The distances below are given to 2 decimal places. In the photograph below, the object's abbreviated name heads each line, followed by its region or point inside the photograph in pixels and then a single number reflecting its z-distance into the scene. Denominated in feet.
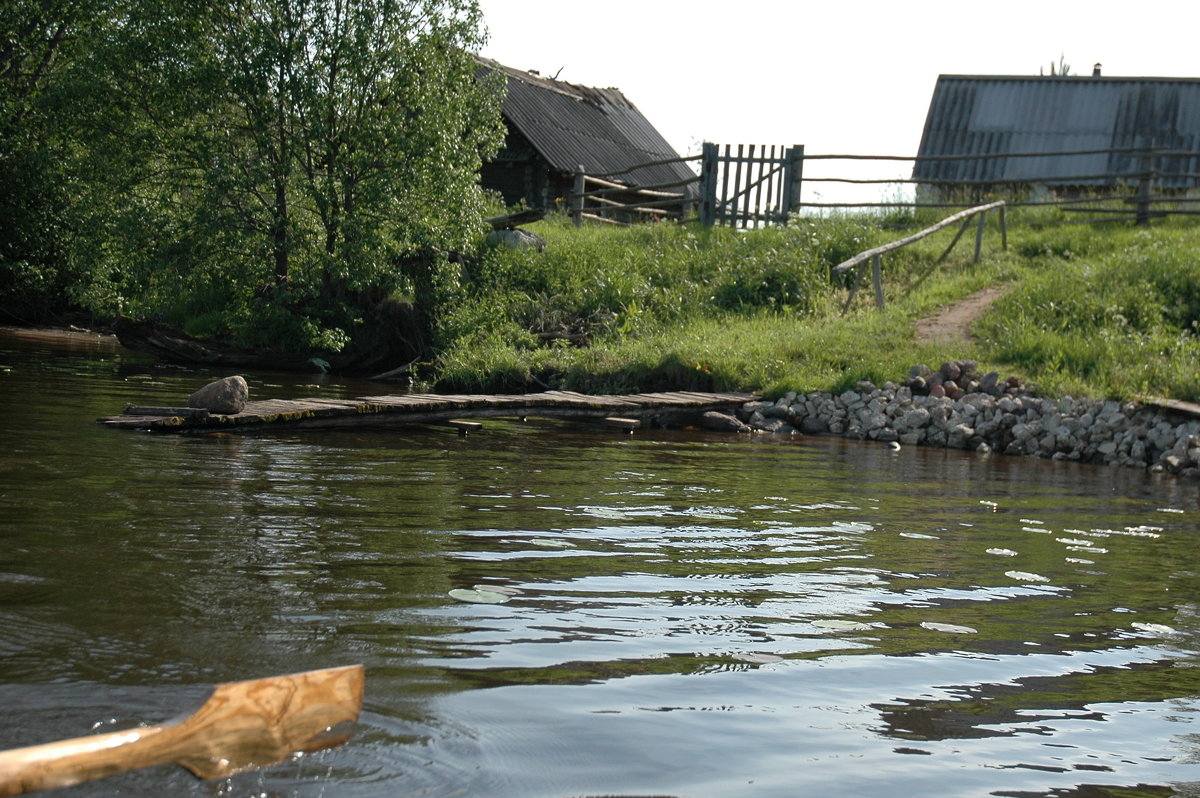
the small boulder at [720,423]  41.37
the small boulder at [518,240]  66.23
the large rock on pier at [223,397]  30.86
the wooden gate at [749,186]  71.26
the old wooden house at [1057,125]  81.20
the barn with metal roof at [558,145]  86.43
